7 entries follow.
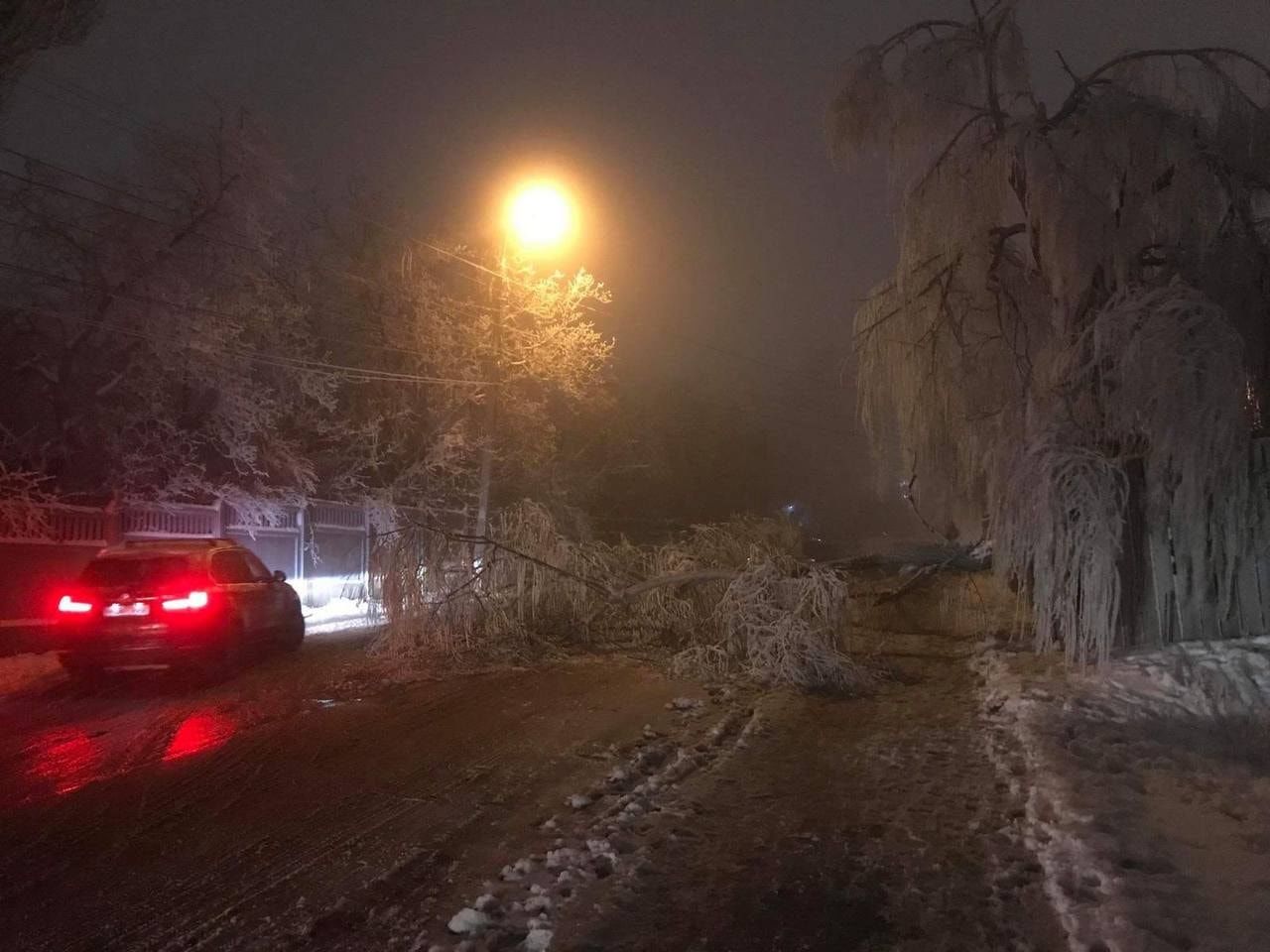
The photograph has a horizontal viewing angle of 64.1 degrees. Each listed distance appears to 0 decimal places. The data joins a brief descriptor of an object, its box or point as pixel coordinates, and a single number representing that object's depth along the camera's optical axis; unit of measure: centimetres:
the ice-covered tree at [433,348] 2225
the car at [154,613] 1046
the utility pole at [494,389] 1992
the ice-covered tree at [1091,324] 832
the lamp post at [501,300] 1773
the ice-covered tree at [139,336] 1534
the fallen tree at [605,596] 1083
